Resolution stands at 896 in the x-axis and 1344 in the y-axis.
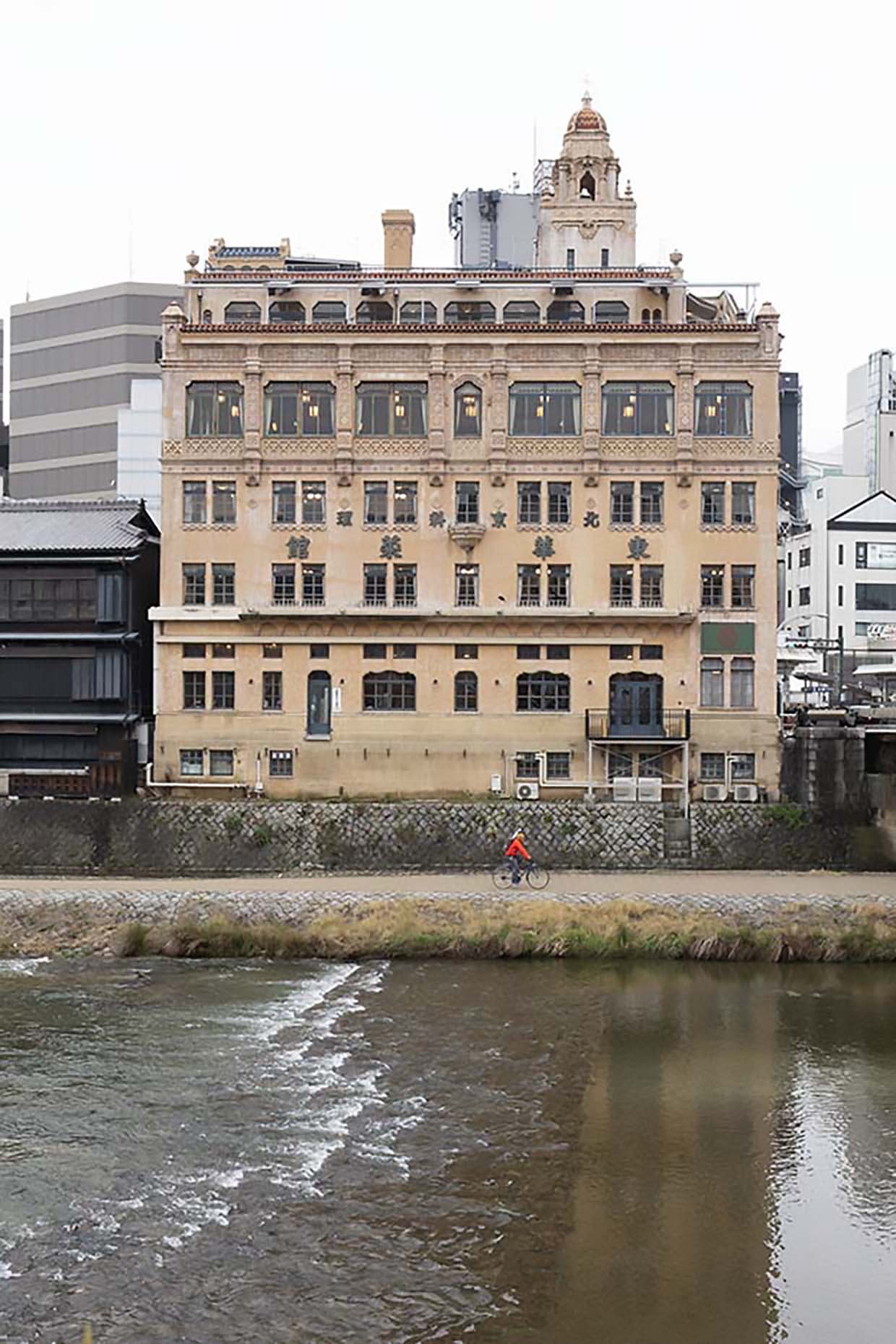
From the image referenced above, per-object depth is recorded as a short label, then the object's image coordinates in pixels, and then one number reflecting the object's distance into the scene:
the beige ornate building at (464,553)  65.00
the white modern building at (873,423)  134.50
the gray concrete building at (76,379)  112.88
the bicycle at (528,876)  52.56
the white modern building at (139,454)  100.94
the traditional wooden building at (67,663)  63.22
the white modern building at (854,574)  113.38
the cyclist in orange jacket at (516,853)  52.00
